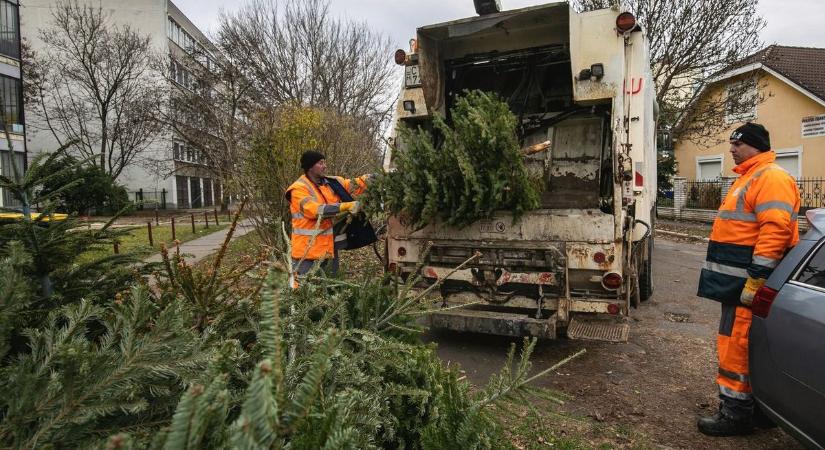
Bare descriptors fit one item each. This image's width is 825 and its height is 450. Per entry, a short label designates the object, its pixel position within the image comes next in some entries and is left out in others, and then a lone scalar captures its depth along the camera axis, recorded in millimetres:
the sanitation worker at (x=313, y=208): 4887
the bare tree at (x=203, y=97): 19797
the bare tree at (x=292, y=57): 19344
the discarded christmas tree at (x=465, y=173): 4305
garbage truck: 4535
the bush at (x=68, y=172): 2315
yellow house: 18562
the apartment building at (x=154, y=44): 30109
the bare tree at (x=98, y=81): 24969
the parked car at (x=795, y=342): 2504
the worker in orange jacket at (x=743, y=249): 3125
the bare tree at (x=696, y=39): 16609
